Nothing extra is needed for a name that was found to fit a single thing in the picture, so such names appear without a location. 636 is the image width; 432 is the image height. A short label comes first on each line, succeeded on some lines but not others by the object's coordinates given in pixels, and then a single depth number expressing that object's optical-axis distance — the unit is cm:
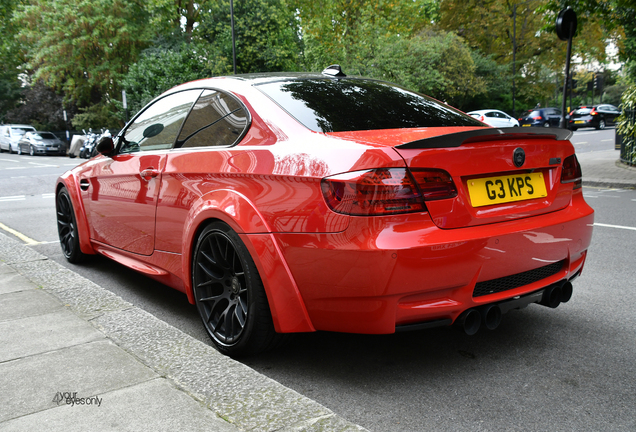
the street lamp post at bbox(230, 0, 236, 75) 2691
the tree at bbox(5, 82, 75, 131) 4484
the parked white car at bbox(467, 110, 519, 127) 3154
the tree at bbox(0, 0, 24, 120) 4069
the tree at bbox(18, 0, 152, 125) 3447
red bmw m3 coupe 251
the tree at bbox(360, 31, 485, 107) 3488
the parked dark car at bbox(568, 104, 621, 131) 3581
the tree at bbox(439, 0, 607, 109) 4228
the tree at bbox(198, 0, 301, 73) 3294
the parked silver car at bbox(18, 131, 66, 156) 3516
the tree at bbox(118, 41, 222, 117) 3231
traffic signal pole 1103
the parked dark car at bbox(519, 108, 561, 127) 3572
